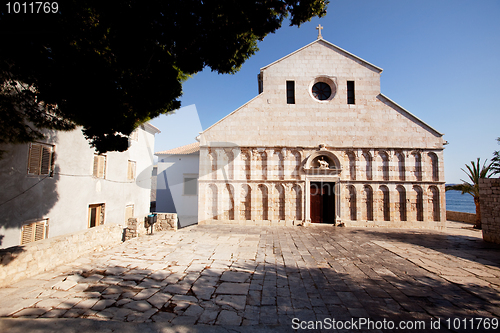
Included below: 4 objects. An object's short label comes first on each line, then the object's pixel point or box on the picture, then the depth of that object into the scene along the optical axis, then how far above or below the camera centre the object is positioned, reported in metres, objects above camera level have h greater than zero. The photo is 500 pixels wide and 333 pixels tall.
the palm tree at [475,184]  13.30 +0.40
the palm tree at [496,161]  12.74 +1.81
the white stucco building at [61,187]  7.59 -0.14
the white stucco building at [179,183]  17.58 +0.21
